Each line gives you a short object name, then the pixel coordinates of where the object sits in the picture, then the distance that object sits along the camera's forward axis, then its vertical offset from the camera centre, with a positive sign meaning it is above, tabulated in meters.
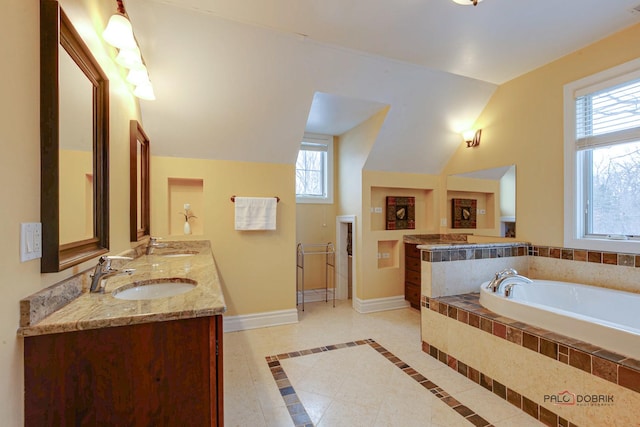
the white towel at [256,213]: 3.13 +0.01
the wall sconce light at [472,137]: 3.54 +0.91
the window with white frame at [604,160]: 2.31 +0.43
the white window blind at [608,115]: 2.29 +0.78
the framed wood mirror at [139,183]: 2.10 +0.25
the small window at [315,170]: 4.20 +0.61
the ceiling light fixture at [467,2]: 1.85 +1.33
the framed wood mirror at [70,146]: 0.98 +0.27
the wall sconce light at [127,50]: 1.47 +0.89
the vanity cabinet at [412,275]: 3.64 -0.77
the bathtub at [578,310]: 1.55 -0.66
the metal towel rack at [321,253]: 4.15 -0.61
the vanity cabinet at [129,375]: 0.89 -0.51
